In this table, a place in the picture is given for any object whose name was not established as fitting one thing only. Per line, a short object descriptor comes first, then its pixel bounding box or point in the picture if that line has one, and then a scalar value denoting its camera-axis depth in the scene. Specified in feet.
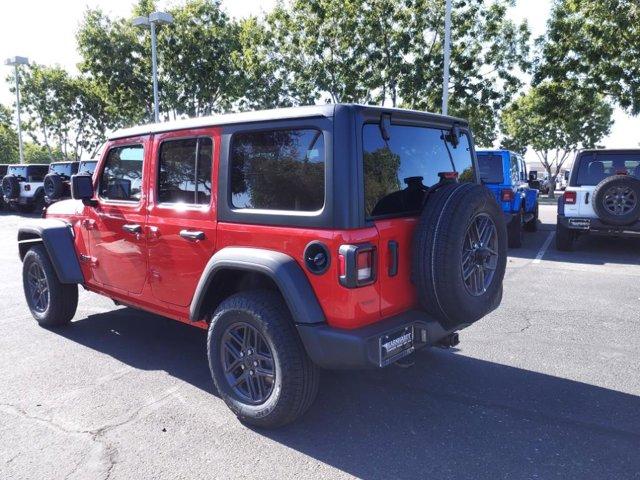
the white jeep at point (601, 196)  26.27
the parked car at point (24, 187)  57.41
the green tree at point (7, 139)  155.33
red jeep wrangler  8.67
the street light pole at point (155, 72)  58.35
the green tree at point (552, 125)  55.47
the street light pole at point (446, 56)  44.65
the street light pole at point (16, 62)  79.97
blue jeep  29.94
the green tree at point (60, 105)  100.17
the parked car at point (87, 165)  52.11
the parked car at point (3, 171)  66.26
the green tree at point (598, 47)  43.88
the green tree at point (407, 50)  56.13
